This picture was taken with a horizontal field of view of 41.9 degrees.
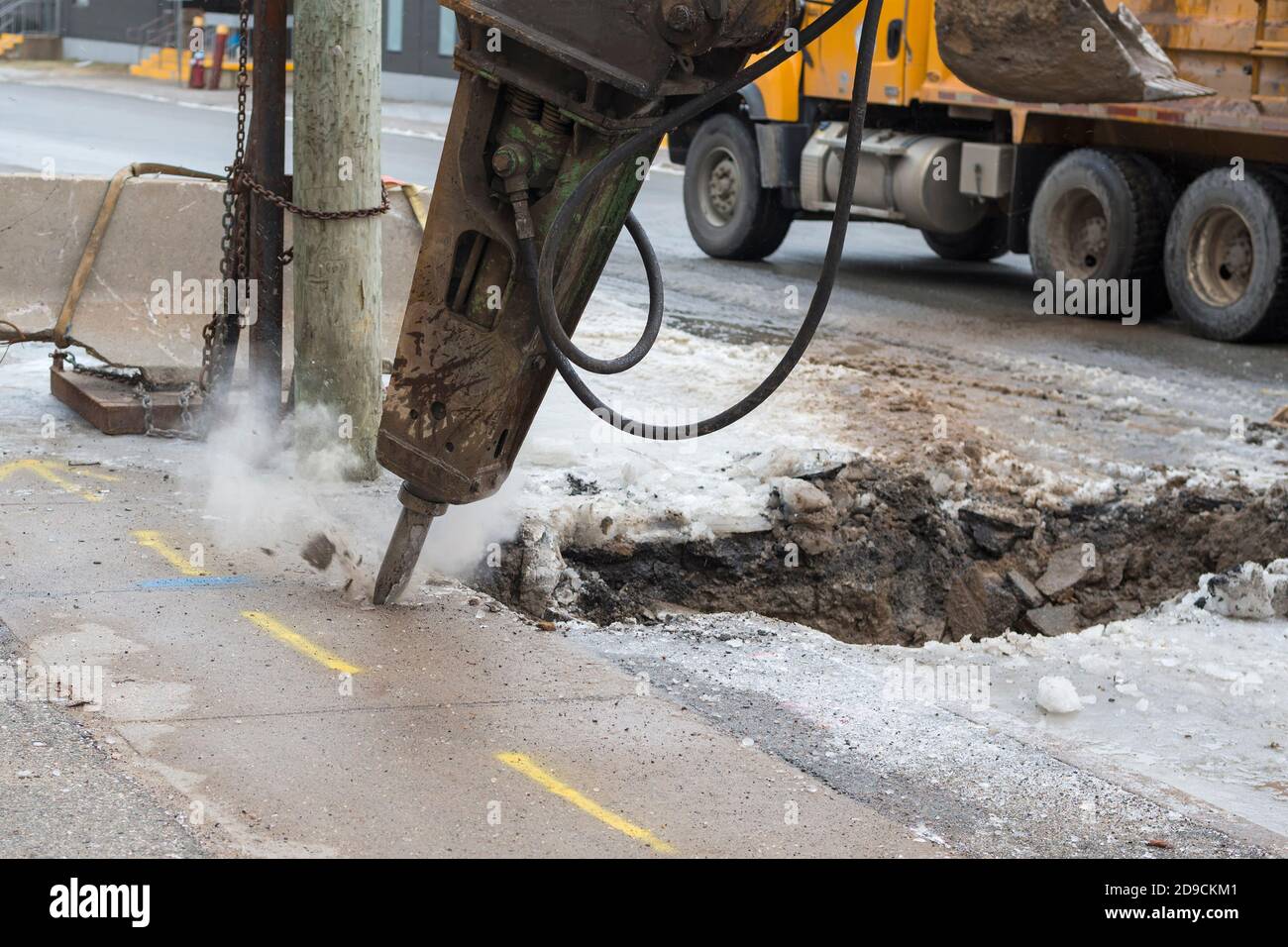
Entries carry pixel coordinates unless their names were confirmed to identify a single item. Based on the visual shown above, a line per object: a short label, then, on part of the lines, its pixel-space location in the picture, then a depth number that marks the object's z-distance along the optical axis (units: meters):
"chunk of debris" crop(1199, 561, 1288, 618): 6.13
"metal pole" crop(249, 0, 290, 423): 7.00
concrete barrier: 8.18
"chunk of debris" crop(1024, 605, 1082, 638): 6.69
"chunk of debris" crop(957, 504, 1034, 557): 7.00
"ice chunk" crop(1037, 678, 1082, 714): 5.25
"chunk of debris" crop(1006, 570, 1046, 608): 6.82
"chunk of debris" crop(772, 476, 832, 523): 6.74
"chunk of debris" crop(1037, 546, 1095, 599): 6.85
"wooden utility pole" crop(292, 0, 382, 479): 6.62
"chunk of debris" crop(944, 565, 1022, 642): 6.78
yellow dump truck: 11.42
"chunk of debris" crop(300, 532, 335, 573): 5.77
